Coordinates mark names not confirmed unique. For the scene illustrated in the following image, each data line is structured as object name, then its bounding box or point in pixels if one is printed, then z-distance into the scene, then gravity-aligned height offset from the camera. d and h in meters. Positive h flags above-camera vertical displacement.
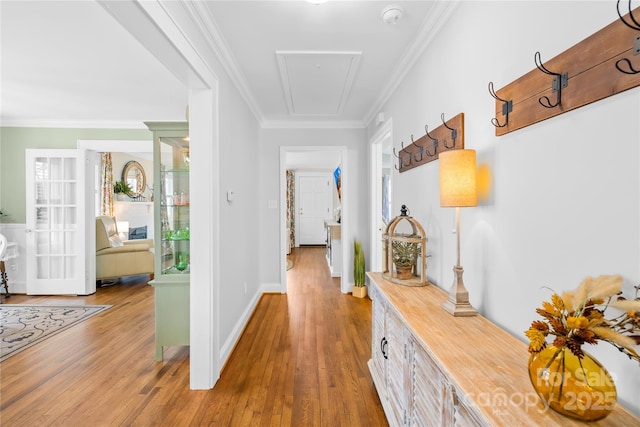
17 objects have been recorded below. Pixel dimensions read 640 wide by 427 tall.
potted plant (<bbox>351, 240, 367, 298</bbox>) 3.86 -0.84
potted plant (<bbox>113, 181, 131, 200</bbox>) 6.32 +0.54
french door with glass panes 4.02 -0.15
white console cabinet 0.73 -0.49
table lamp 1.29 +0.11
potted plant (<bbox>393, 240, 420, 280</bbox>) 1.87 -0.29
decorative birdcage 1.79 -0.29
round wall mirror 6.62 +0.85
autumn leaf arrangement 0.65 -0.26
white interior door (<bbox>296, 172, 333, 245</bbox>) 8.67 +0.24
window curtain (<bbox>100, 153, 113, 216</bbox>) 6.07 +0.56
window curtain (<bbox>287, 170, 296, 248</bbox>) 8.15 +0.23
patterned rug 2.60 -1.16
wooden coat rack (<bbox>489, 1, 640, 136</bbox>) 0.73 +0.42
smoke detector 1.74 +1.24
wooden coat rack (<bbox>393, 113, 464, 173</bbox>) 1.58 +0.46
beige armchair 4.36 -0.67
